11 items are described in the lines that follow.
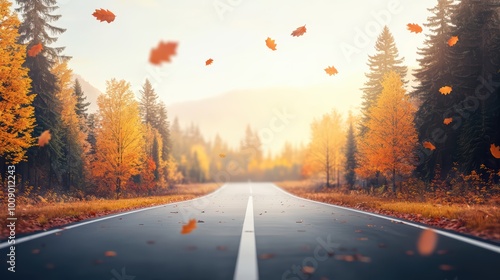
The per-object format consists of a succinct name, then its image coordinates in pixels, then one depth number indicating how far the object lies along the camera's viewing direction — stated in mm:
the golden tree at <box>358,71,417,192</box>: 31344
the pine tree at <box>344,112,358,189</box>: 48000
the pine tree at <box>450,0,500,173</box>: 26469
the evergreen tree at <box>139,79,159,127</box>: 61438
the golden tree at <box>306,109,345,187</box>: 52531
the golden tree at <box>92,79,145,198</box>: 36219
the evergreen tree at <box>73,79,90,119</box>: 47859
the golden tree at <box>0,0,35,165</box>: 22453
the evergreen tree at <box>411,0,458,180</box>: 30500
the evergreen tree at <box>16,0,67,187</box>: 31484
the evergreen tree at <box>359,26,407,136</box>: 43206
